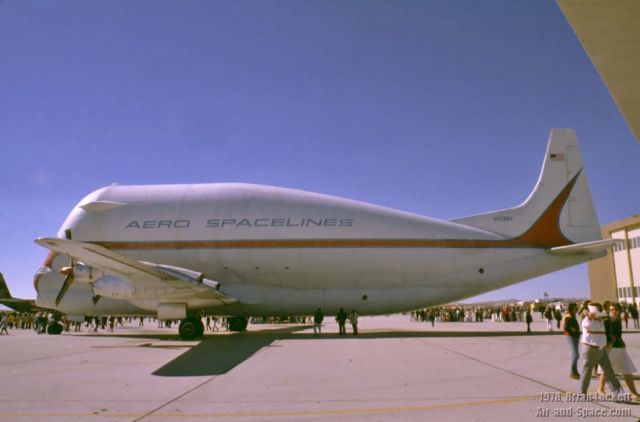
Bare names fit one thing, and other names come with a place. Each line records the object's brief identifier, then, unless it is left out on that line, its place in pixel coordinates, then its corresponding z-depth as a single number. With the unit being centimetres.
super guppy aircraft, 2545
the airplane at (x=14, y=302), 4479
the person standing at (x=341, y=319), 2538
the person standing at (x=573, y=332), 1045
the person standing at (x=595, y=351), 825
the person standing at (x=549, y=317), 2778
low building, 4572
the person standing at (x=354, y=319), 2516
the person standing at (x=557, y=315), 2765
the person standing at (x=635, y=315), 3200
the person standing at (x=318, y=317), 2578
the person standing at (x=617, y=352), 830
